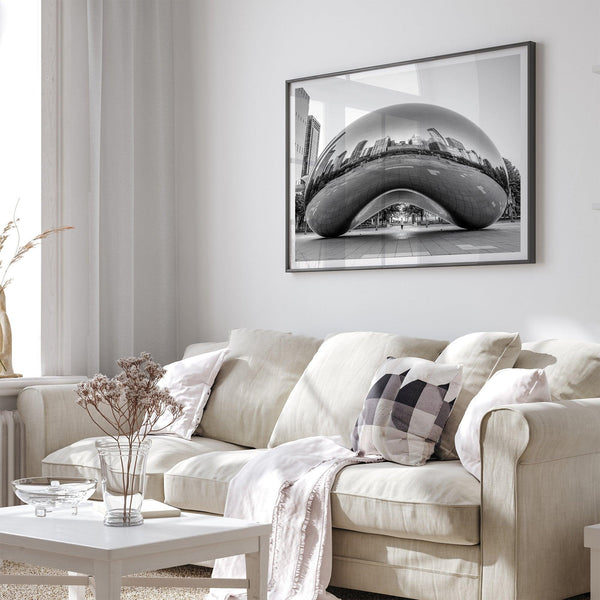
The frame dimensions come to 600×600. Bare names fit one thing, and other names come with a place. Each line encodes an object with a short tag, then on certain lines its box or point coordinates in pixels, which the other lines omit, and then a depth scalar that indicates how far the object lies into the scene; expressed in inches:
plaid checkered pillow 133.6
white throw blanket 126.3
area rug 136.0
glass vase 102.0
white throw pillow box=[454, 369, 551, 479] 125.7
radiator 169.5
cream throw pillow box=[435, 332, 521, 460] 140.7
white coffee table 90.6
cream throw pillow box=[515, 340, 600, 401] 136.9
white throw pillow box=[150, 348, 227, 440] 167.6
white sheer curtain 189.9
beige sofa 116.2
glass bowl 109.0
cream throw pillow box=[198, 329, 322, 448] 165.9
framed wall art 161.3
